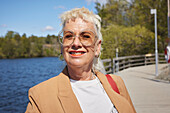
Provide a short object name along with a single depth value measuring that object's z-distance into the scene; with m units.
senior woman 1.29
